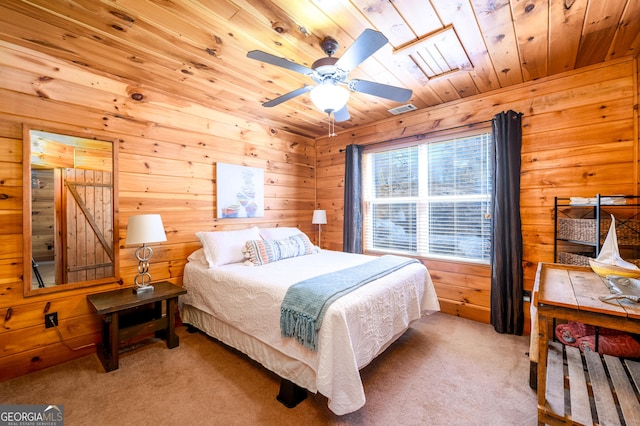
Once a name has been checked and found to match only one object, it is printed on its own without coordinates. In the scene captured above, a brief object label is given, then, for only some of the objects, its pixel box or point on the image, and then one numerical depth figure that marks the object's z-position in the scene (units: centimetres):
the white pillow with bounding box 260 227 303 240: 337
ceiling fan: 157
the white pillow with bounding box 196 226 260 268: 275
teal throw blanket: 165
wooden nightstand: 213
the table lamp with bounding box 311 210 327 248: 408
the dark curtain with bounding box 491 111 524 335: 267
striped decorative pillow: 276
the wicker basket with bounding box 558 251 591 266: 216
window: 307
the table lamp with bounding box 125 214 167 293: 231
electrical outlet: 218
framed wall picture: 333
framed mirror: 213
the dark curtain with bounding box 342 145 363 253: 386
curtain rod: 301
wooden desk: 121
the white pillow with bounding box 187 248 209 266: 286
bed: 158
